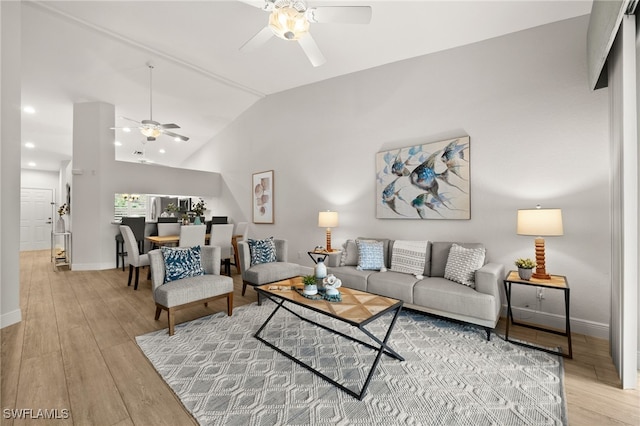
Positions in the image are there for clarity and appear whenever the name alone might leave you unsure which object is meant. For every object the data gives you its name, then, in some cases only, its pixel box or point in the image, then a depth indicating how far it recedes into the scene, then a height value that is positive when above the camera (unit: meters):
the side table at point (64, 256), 5.73 -1.02
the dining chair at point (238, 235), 5.49 -0.48
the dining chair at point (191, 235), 4.41 -0.36
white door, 8.87 -0.16
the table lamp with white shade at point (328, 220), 4.27 -0.10
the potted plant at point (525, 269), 2.47 -0.52
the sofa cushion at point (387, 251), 3.67 -0.53
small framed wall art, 5.82 +0.41
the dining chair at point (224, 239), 4.69 -0.46
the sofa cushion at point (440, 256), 3.21 -0.53
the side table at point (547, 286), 2.21 -0.64
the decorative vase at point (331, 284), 2.35 -0.65
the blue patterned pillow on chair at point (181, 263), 2.95 -0.57
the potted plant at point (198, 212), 5.44 +0.05
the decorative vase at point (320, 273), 2.54 -0.58
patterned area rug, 1.59 -1.21
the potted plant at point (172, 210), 6.08 +0.10
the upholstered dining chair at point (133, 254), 4.09 -0.62
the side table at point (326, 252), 4.10 -0.60
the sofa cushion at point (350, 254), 3.81 -0.60
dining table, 4.48 -0.44
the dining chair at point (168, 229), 4.91 -0.28
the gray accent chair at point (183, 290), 2.65 -0.81
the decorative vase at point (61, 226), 6.25 -0.27
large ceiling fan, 2.17 +1.69
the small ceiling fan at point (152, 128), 4.62 +1.56
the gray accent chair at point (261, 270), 3.53 -0.79
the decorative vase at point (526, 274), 2.47 -0.57
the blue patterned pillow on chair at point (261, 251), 3.81 -0.55
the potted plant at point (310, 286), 2.38 -0.67
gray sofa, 2.54 -0.81
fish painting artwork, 3.34 +0.45
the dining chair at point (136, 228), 5.25 -0.28
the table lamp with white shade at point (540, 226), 2.40 -0.12
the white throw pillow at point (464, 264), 2.83 -0.56
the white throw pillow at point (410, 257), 3.28 -0.56
